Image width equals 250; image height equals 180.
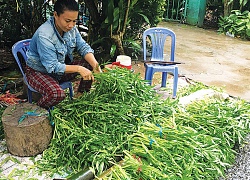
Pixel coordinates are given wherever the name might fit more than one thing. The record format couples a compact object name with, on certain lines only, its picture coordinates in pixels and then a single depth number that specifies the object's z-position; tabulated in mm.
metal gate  9591
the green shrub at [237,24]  8062
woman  2771
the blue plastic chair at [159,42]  4393
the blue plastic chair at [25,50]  3225
